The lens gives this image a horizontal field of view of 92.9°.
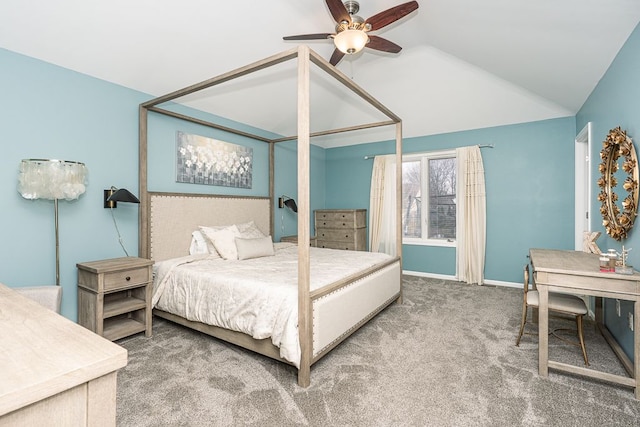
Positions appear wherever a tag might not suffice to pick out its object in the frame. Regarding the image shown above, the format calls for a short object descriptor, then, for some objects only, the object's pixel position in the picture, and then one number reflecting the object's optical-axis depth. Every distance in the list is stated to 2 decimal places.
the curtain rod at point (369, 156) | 5.68
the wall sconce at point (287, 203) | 4.78
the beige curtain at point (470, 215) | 4.65
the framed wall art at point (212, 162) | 3.58
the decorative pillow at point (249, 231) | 3.76
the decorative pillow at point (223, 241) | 3.34
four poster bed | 2.04
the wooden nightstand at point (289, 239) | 4.88
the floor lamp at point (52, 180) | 2.34
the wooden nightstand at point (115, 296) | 2.47
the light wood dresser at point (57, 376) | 0.58
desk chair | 2.25
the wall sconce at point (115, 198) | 2.70
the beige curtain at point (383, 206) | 5.46
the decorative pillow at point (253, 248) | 3.34
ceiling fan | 2.32
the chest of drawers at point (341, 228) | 5.23
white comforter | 2.14
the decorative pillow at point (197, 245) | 3.50
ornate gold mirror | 2.23
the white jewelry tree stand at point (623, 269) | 1.94
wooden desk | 1.89
